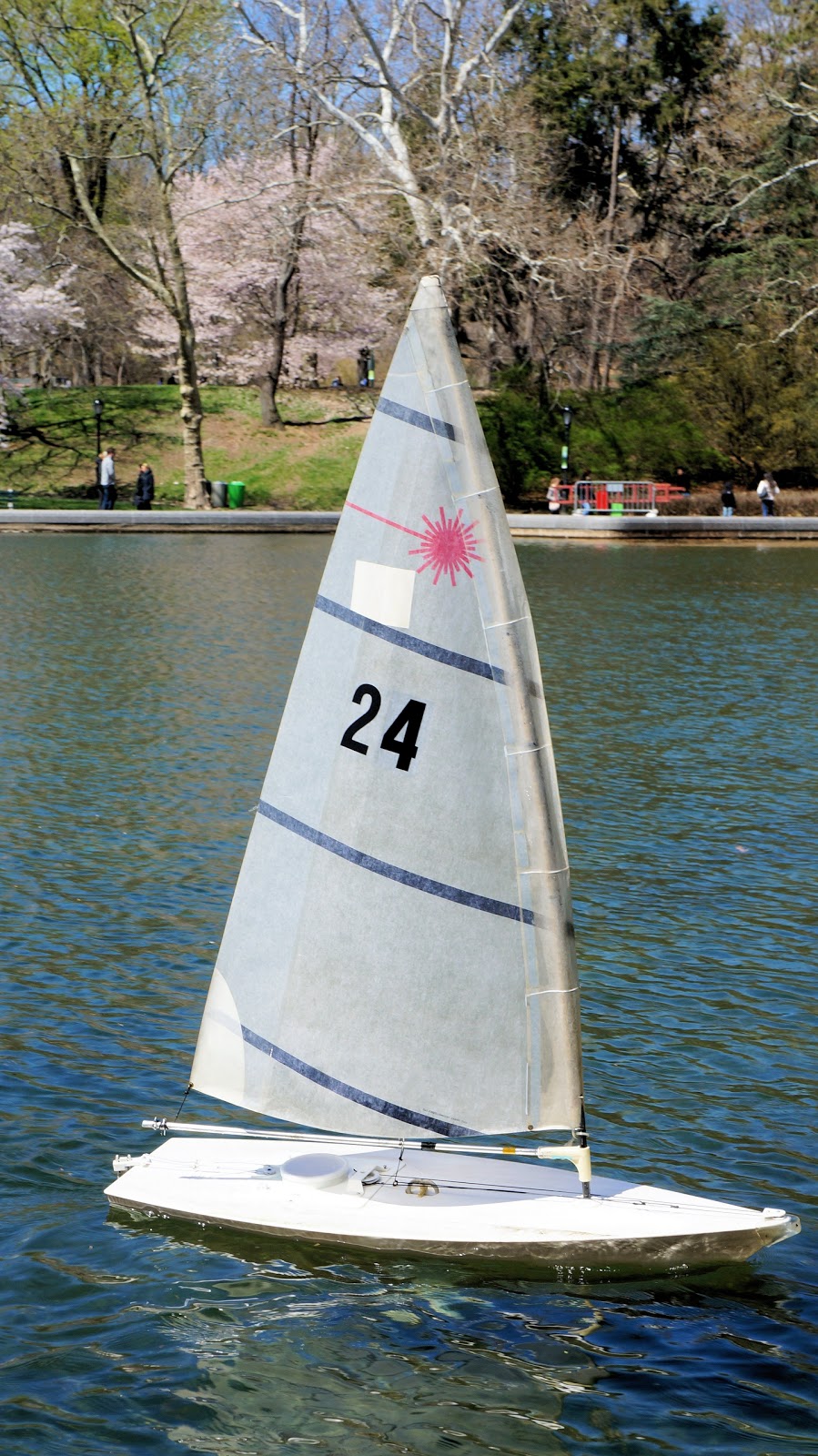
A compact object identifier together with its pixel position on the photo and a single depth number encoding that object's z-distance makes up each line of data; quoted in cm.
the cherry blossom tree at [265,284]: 6259
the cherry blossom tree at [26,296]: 6366
